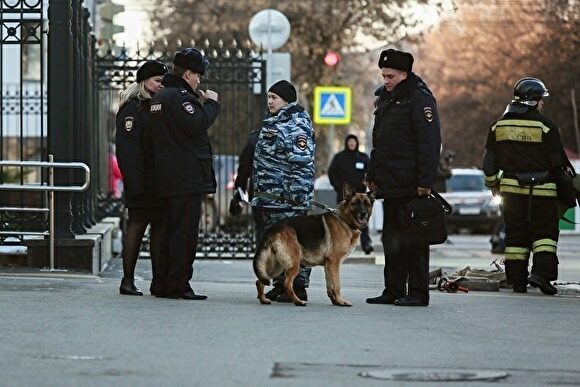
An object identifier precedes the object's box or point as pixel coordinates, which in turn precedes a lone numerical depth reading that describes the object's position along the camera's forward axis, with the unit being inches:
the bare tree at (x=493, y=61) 2285.9
